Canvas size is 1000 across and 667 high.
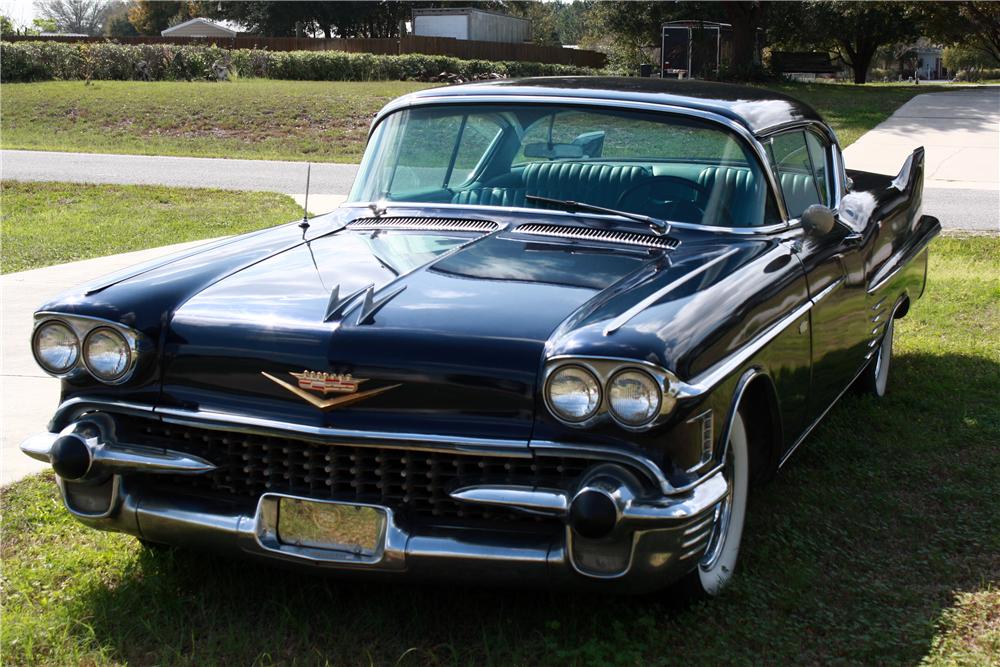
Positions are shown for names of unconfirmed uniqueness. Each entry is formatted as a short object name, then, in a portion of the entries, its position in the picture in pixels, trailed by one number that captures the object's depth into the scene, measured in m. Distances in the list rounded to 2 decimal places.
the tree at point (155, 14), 70.25
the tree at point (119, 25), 86.81
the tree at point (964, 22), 30.58
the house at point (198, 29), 60.59
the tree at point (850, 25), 35.00
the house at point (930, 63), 85.62
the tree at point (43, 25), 55.81
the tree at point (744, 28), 29.94
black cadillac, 2.72
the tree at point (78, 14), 90.97
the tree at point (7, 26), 45.84
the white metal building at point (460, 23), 42.91
